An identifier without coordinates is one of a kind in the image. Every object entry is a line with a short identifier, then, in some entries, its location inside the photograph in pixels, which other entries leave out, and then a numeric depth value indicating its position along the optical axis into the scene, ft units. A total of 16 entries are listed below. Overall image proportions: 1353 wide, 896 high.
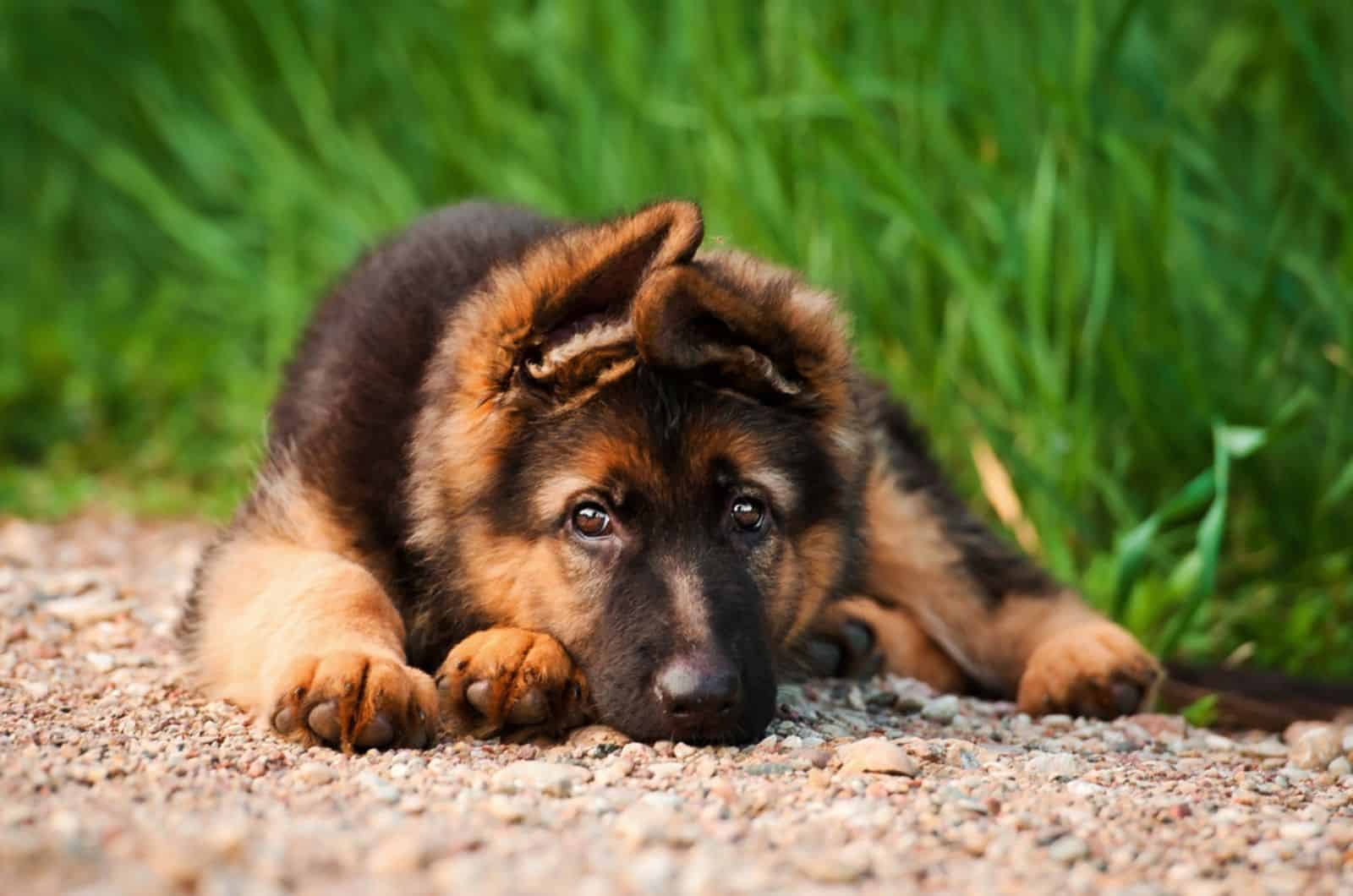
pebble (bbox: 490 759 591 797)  9.29
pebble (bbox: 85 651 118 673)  13.16
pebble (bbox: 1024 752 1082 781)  10.55
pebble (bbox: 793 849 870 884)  7.72
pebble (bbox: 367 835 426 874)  7.17
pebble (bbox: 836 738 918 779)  10.05
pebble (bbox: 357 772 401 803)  8.89
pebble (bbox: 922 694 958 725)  12.93
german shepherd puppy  10.66
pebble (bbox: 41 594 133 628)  14.88
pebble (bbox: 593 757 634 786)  9.66
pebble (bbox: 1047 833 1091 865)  8.41
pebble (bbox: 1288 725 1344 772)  12.23
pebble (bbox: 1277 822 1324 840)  9.20
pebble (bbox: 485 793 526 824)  8.50
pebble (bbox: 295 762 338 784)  9.36
